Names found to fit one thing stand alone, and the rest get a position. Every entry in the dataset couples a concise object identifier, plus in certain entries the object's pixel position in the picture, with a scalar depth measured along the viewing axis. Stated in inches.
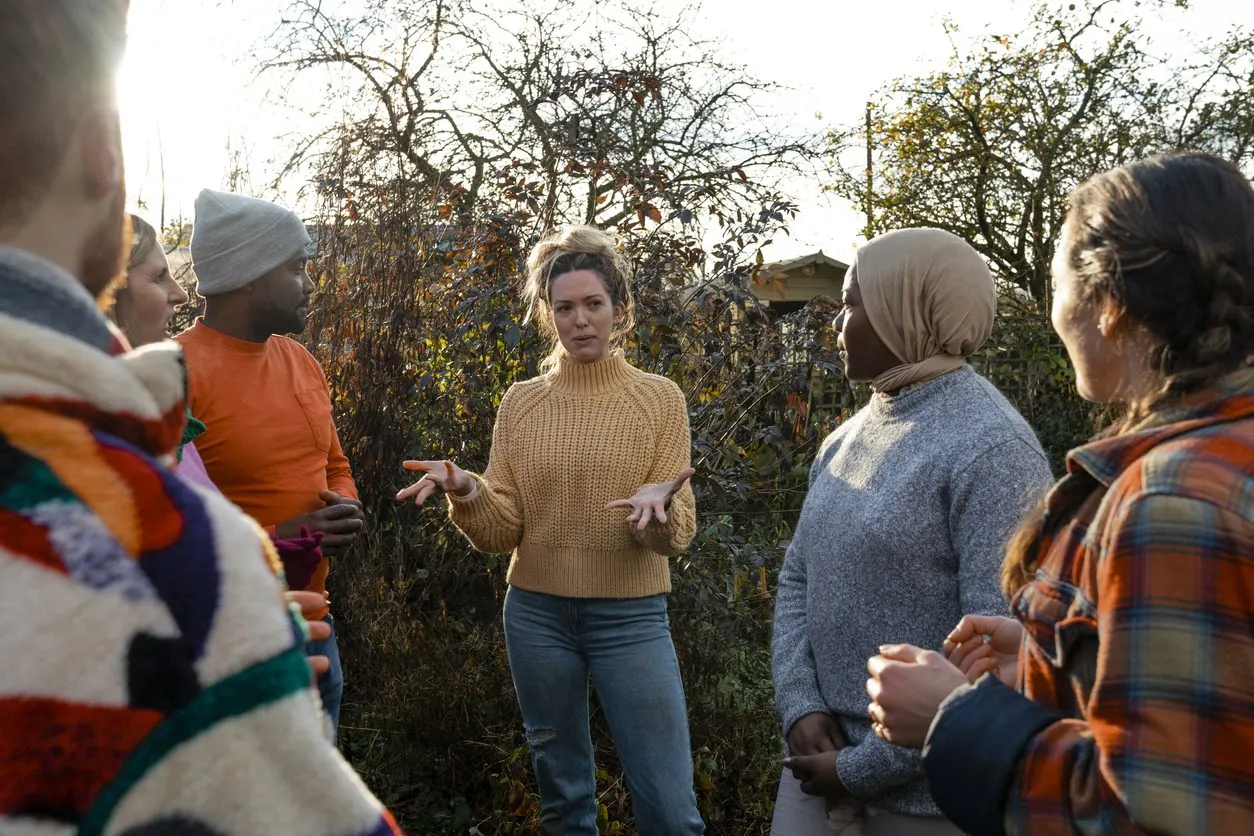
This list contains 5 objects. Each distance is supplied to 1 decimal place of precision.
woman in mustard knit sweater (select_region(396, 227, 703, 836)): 122.6
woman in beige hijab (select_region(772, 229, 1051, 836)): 82.2
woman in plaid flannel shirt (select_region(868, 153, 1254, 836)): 44.9
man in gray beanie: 120.9
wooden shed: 681.6
